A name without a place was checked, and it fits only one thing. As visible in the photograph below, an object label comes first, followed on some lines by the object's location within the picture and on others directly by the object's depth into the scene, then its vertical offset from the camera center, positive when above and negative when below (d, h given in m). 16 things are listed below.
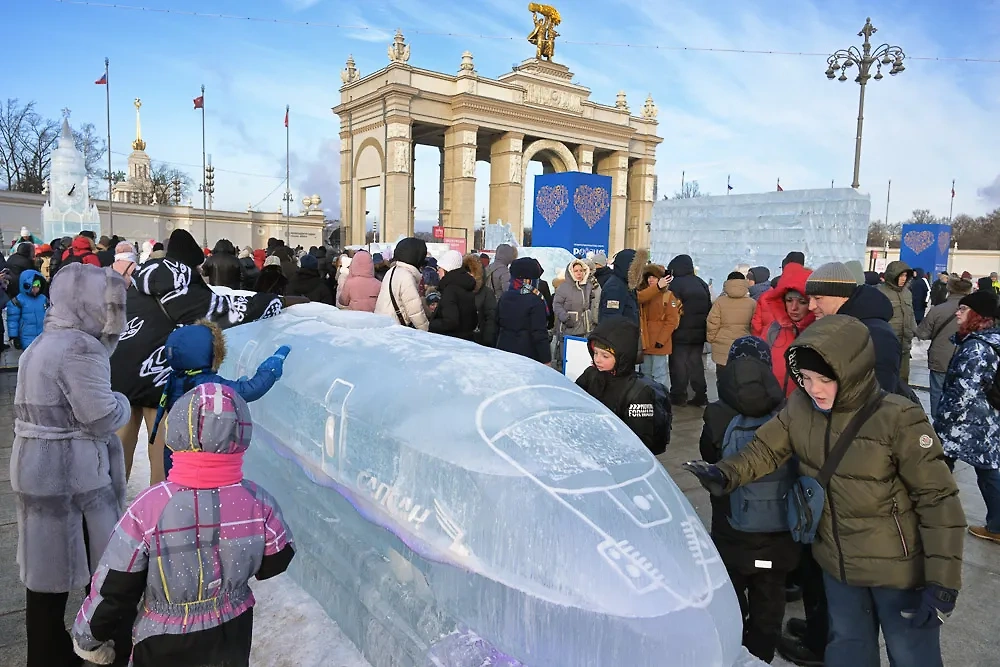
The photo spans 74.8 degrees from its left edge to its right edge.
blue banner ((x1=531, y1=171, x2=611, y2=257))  22.02 +1.77
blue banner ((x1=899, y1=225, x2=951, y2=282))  24.48 +1.02
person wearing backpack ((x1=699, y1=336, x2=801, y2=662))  2.79 -1.10
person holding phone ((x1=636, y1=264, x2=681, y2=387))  7.30 -0.59
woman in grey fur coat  2.49 -0.78
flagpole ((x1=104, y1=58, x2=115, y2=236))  29.45 +7.15
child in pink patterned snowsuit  1.77 -0.83
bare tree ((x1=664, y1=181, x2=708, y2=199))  70.32 +8.46
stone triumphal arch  33.56 +7.14
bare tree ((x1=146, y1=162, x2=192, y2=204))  51.41 +5.62
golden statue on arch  39.38 +13.77
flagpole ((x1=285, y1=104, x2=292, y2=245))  36.03 +3.96
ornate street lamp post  15.12 +4.99
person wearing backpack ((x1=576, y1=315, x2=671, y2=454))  3.24 -0.62
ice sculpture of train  1.99 -0.91
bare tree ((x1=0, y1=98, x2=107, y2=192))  45.81 +6.42
